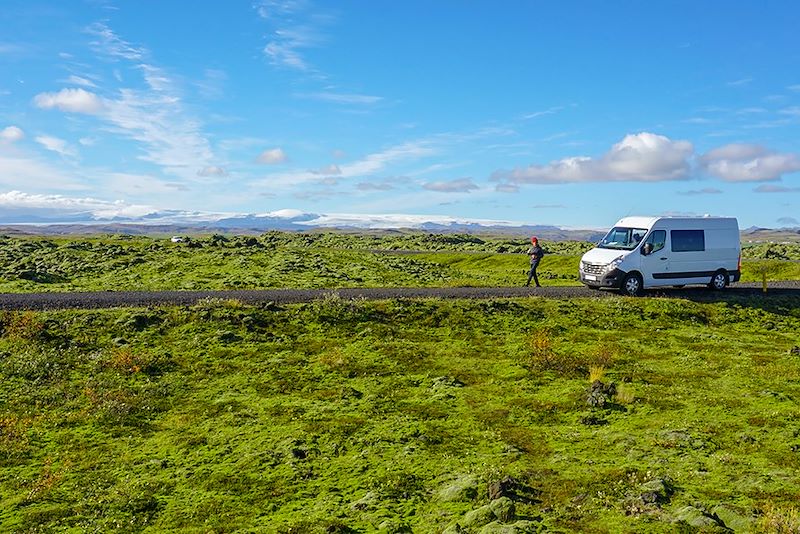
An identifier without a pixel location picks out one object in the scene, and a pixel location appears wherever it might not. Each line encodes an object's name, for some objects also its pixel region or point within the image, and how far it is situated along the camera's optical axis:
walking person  31.77
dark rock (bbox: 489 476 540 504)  9.94
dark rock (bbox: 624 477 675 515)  9.30
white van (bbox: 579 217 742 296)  27.62
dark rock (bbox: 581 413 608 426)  13.61
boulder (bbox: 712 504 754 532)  8.56
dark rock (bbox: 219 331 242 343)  19.84
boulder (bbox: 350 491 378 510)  10.04
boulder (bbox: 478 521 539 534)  8.72
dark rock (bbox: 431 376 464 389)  16.38
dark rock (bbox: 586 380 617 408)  14.59
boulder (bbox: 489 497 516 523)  9.24
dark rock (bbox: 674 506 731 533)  8.52
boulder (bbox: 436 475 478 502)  10.19
